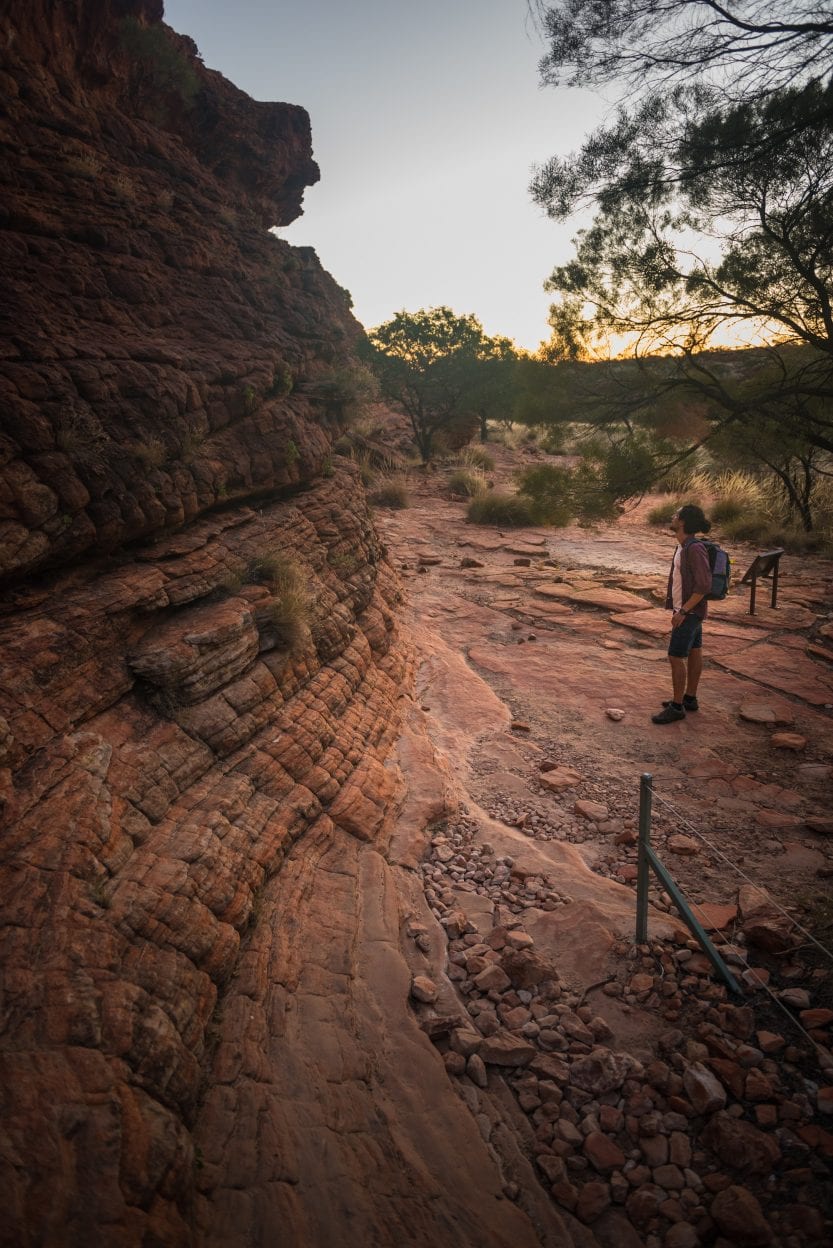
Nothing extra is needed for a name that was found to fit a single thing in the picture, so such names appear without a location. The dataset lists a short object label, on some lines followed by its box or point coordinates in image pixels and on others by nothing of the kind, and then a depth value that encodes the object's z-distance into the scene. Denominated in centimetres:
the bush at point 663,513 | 1565
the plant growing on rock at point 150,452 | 469
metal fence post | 305
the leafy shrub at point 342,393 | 866
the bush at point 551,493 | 817
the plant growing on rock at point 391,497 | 1650
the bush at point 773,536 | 1304
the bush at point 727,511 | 1507
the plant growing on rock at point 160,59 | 755
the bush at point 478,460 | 2262
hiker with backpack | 560
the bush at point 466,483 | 1809
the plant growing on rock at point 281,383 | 747
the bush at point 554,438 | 869
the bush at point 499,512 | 1567
